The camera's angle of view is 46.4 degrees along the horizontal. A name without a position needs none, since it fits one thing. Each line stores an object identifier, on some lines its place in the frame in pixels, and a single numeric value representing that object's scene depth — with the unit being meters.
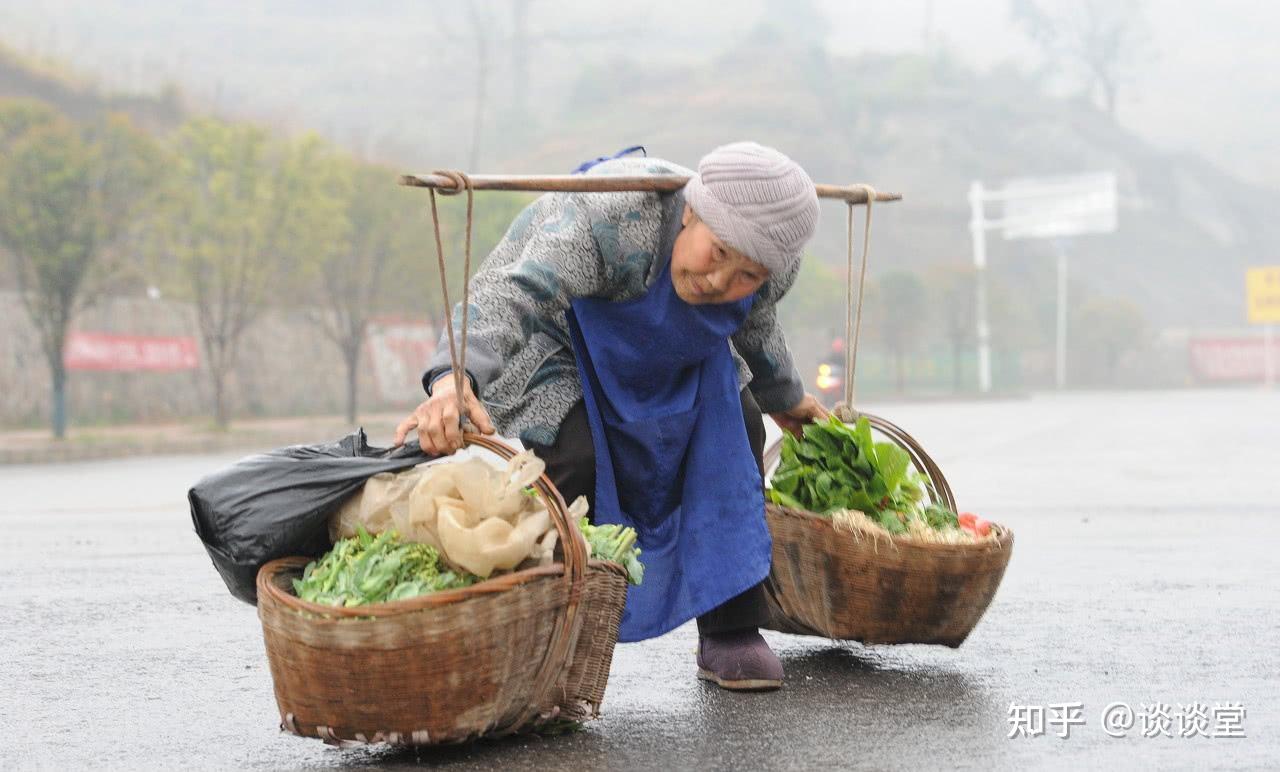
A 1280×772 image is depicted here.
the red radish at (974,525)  4.16
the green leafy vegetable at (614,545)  3.28
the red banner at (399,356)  31.44
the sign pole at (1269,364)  53.96
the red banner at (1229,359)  60.28
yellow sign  54.12
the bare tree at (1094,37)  106.56
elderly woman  3.36
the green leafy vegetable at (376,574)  2.94
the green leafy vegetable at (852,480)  4.15
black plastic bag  3.15
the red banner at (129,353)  23.03
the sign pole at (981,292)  48.41
